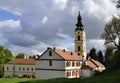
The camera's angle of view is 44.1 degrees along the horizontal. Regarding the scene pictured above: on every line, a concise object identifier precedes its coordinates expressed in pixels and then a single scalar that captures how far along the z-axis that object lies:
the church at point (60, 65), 32.52
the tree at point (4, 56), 43.97
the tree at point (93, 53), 57.88
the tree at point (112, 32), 28.60
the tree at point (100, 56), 58.44
